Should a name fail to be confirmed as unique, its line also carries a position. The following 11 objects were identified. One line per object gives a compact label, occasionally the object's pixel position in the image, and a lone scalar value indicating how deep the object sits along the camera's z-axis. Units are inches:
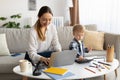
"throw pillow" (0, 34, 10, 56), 132.0
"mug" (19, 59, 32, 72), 78.6
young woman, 90.0
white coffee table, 73.8
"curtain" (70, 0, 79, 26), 196.1
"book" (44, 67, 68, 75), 76.1
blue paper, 71.5
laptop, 80.5
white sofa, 138.6
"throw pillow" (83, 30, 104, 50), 147.7
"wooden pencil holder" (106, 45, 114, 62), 93.5
